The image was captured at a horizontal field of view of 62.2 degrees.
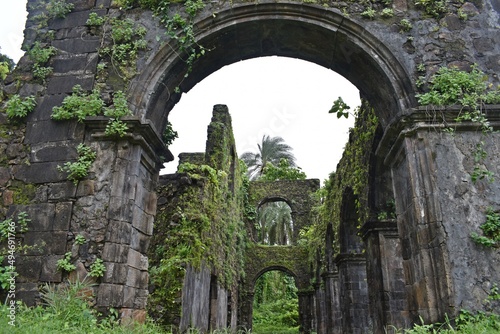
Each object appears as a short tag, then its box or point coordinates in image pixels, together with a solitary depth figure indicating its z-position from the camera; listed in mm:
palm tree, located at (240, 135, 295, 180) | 28922
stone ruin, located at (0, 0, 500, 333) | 4695
